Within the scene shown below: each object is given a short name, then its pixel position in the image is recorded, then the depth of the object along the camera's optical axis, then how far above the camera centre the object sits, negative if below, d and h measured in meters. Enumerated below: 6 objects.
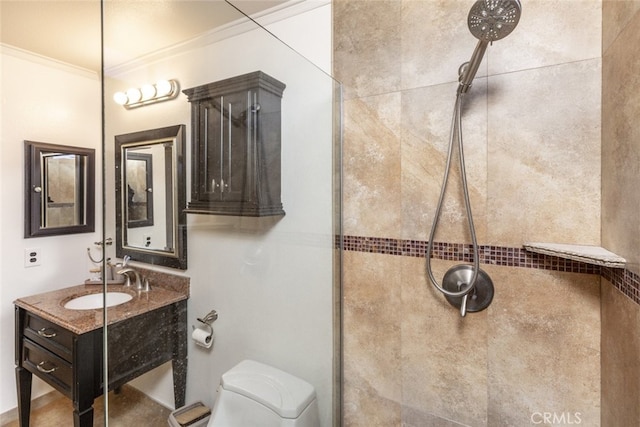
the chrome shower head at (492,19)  0.79 +0.54
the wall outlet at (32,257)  1.99 -0.33
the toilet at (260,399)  0.93 -0.67
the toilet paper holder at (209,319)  0.89 -0.34
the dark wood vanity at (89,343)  0.73 -0.55
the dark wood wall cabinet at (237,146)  0.87 +0.22
